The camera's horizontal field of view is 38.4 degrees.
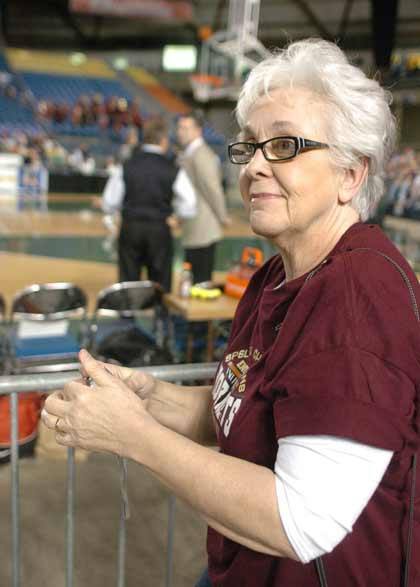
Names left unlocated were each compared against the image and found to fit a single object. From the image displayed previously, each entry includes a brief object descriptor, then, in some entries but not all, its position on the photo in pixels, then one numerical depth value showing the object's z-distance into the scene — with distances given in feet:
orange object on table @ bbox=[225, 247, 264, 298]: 12.71
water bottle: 12.82
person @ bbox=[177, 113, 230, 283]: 17.45
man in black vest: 17.29
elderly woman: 2.65
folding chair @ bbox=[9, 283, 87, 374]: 12.07
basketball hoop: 57.06
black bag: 12.76
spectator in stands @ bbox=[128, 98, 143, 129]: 76.74
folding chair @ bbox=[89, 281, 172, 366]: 12.89
